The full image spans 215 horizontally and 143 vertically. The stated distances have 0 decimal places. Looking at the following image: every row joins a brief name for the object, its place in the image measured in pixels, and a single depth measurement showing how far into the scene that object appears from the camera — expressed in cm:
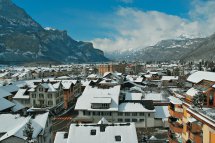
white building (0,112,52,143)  3766
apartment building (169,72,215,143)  2330
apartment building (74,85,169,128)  6328
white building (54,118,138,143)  3222
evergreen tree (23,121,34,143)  3244
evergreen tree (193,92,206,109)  2669
